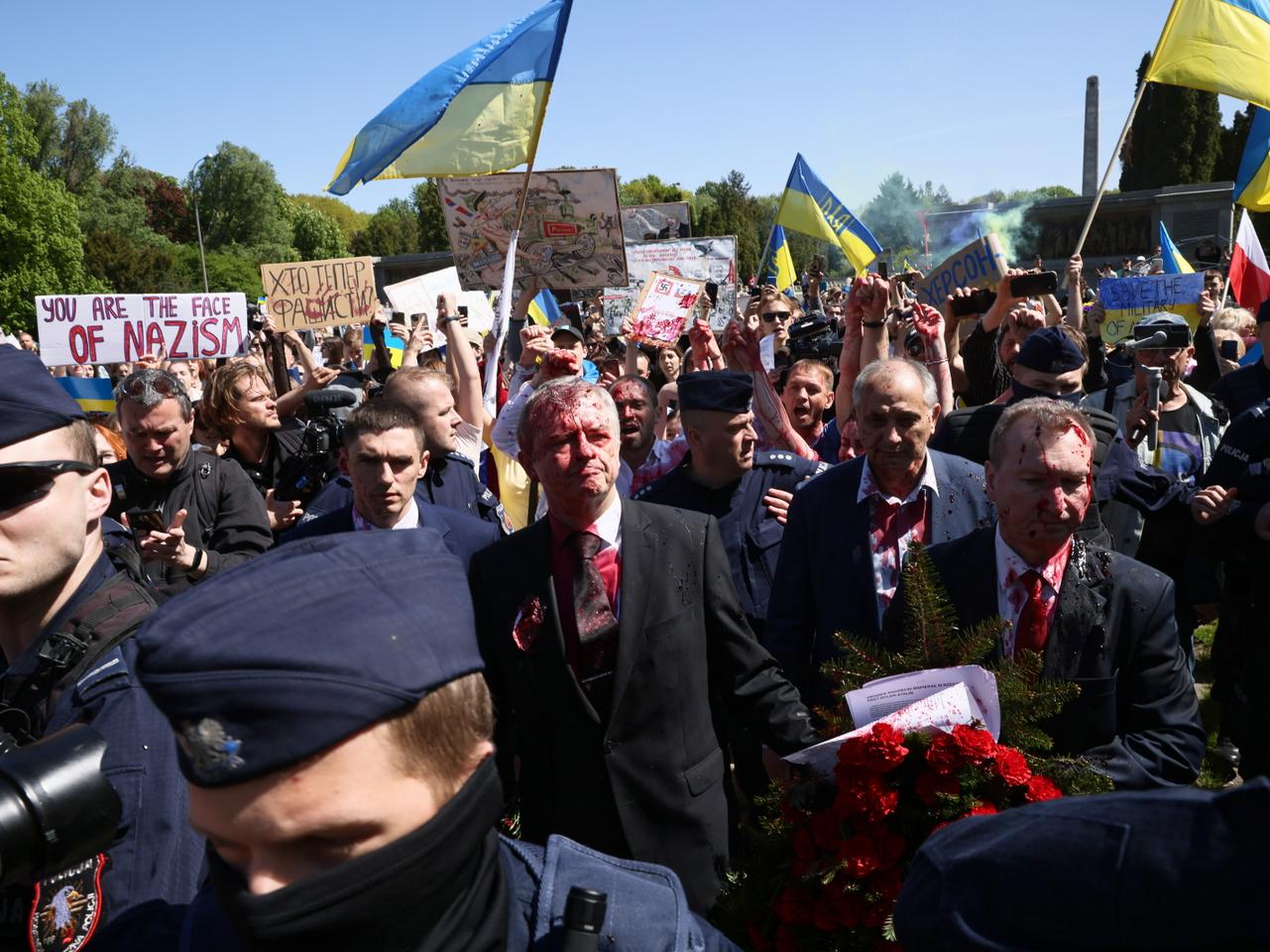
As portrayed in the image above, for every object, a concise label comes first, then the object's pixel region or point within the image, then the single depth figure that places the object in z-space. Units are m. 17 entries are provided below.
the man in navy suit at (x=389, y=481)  4.06
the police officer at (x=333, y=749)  1.20
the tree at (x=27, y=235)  38.19
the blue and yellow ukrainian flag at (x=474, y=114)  7.31
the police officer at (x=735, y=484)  4.15
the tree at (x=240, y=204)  79.00
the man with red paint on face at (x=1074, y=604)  2.68
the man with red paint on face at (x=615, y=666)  2.98
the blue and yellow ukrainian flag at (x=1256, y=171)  8.41
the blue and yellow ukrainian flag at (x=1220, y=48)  7.23
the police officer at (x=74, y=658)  1.59
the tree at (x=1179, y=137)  45.19
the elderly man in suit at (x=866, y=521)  3.46
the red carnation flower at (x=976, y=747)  1.97
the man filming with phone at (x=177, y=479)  4.60
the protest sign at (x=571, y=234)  8.96
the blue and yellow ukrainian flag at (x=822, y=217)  12.20
